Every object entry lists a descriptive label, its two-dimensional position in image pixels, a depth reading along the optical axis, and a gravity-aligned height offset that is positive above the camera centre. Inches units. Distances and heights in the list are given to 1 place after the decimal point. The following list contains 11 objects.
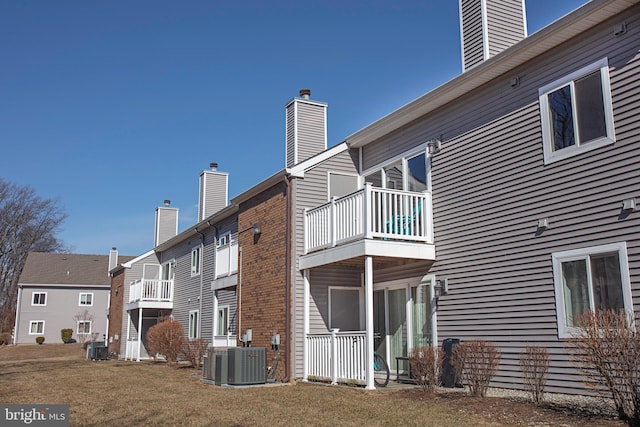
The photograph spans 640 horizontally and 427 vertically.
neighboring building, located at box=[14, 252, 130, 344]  1920.5 +89.3
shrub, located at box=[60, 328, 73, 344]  1863.9 -25.2
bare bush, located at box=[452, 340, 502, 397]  393.7 -24.6
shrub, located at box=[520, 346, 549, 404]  359.6 -27.3
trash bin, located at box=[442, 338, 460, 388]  458.3 -34.6
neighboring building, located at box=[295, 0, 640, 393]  369.1 +85.2
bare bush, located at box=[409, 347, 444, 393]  427.5 -29.2
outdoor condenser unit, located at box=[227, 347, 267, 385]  536.7 -35.3
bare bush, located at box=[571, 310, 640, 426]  291.3 -15.5
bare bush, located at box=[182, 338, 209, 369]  841.5 -34.4
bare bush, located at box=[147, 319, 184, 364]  932.1 -19.7
